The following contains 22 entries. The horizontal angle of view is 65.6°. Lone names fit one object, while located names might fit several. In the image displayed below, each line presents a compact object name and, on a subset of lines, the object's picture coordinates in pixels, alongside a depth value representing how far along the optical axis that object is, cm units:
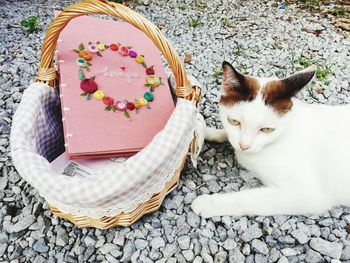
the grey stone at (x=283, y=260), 34
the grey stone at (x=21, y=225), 36
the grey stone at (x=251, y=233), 36
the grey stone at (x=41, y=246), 34
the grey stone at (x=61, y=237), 35
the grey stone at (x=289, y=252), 34
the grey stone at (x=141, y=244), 35
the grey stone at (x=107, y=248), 34
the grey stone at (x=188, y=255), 34
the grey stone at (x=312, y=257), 34
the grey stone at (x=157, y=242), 35
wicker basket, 29
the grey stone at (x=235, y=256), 34
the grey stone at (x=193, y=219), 37
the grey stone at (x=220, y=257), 34
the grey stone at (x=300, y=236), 35
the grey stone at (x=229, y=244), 35
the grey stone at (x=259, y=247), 35
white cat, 34
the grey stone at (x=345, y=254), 34
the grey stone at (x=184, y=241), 35
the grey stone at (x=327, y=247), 34
